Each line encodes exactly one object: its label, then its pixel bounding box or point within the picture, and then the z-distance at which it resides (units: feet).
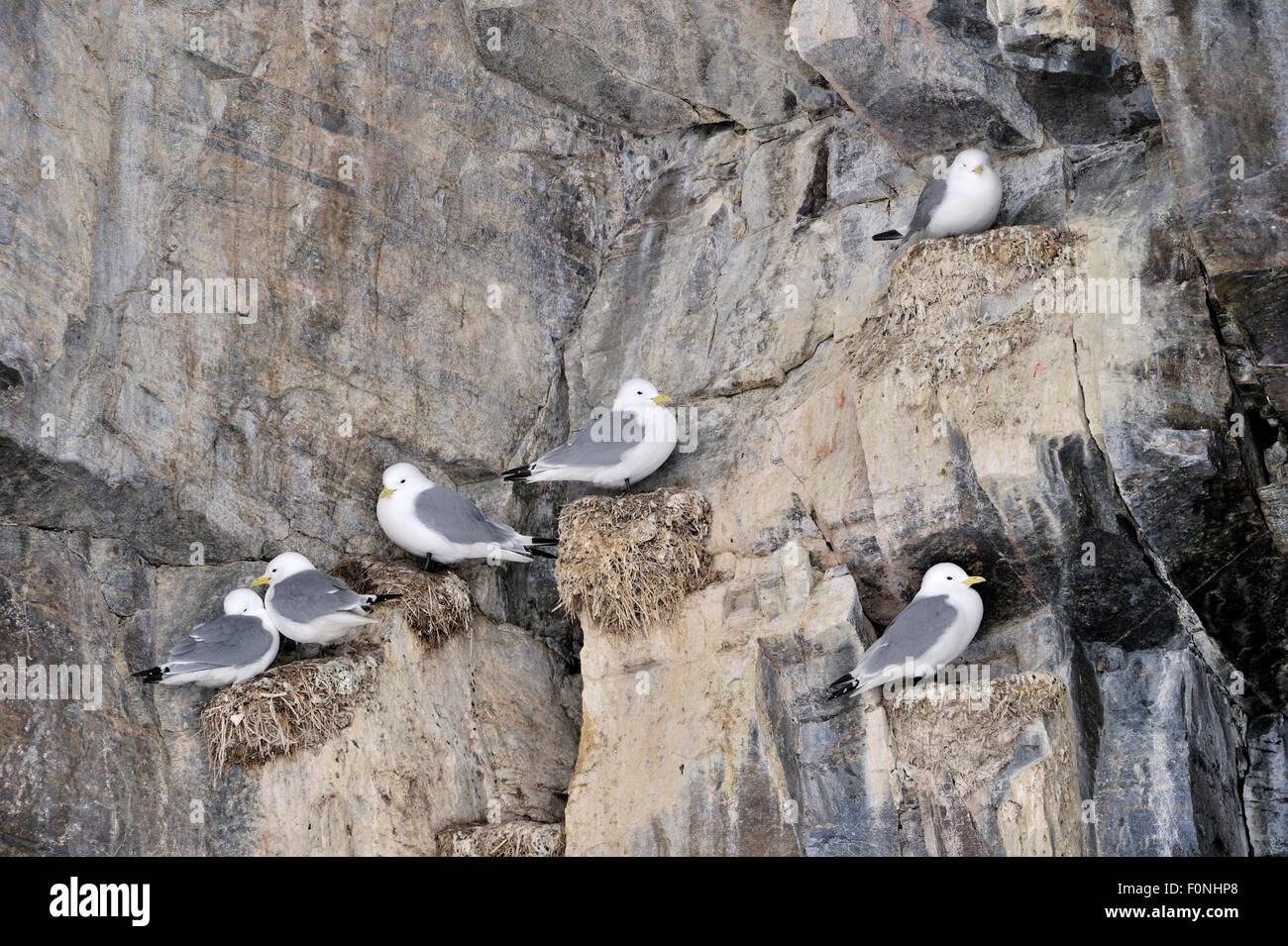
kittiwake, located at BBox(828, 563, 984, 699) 28.02
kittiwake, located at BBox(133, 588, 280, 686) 30.27
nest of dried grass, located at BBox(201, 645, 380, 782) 30.07
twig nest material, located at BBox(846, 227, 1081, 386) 30.01
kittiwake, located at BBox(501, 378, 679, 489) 33.42
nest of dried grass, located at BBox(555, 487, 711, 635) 31.65
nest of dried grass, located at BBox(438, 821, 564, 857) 30.89
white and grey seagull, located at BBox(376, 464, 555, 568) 33.71
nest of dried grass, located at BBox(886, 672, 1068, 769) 27.76
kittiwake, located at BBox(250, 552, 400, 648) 31.14
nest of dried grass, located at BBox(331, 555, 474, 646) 33.32
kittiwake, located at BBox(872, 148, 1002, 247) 32.12
